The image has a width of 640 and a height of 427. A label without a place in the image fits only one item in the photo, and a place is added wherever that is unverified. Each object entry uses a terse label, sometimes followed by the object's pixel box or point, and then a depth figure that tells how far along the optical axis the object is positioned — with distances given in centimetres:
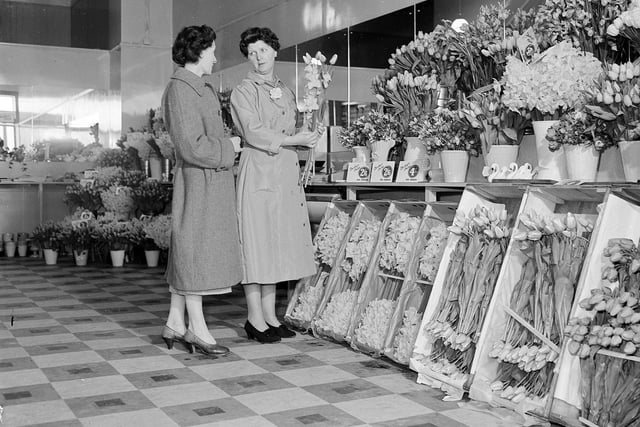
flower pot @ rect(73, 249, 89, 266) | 845
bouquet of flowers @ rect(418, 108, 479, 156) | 404
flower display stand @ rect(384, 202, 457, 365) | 400
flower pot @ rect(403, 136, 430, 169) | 446
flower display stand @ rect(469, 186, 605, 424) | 316
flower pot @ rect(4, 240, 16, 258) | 938
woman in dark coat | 404
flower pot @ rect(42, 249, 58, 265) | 861
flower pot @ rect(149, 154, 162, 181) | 924
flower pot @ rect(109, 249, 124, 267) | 835
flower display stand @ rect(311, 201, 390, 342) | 445
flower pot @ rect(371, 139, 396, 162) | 467
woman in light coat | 445
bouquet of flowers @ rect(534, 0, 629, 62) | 349
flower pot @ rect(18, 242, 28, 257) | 946
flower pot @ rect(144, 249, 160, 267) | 839
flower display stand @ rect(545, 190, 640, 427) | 289
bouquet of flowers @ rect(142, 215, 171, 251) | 833
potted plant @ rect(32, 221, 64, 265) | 862
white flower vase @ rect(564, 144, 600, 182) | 335
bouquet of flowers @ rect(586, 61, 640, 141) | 301
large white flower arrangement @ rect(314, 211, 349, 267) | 478
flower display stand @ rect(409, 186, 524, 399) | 365
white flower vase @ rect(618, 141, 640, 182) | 312
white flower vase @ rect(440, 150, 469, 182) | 404
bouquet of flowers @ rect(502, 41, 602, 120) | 341
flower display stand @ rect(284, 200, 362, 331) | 479
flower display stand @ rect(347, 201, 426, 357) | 413
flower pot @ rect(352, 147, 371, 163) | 490
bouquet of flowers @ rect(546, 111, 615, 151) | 328
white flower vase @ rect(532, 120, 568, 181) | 355
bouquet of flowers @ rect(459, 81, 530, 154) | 375
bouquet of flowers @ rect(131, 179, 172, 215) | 883
